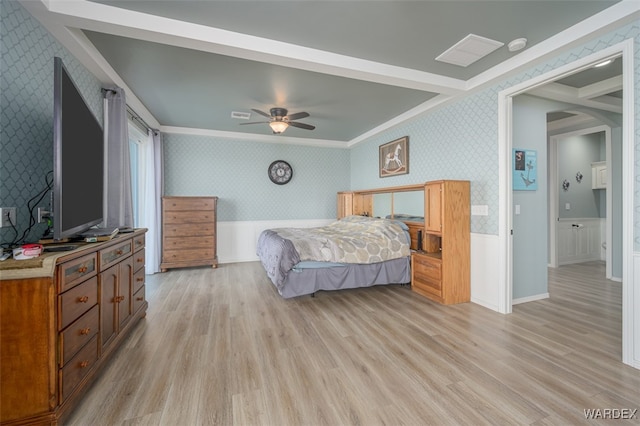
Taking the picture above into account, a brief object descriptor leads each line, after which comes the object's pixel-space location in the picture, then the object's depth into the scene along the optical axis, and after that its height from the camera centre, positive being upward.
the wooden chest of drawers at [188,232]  4.77 -0.36
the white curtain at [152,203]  4.60 +0.17
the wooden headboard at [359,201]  5.04 +0.24
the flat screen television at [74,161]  1.50 +0.35
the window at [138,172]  4.61 +0.71
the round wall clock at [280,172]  5.94 +0.91
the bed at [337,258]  3.39 -0.63
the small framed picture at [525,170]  3.29 +0.52
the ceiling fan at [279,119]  3.98 +1.40
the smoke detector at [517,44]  2.42 +1.55
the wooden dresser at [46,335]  1.28 -0.63
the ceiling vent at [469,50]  2.45 +1.57
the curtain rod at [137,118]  3.68 +1.43
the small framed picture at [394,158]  4.69 +1.01
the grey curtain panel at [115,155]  2.88 +0.65
